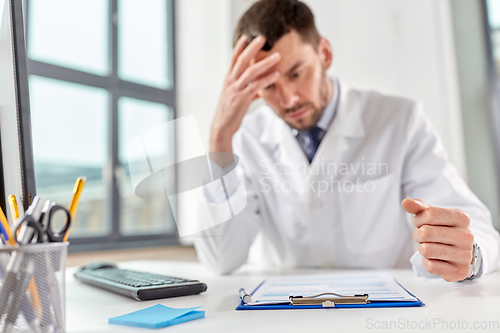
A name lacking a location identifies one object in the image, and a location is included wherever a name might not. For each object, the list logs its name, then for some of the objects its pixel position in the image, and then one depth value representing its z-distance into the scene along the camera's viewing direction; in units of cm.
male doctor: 103
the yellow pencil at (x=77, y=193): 41
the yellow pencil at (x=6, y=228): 38
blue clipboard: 45
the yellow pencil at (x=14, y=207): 42
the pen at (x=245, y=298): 49
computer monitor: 47
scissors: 35
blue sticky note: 41
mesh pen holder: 34
